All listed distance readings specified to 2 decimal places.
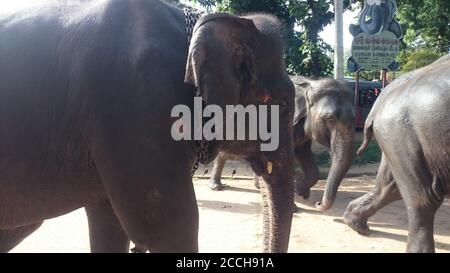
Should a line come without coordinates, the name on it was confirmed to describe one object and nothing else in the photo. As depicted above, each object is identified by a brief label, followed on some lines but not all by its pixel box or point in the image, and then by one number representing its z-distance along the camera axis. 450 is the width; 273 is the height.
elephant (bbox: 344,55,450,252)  3.21
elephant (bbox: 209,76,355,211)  5.31
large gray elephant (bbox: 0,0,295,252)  1.77
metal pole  8.97
